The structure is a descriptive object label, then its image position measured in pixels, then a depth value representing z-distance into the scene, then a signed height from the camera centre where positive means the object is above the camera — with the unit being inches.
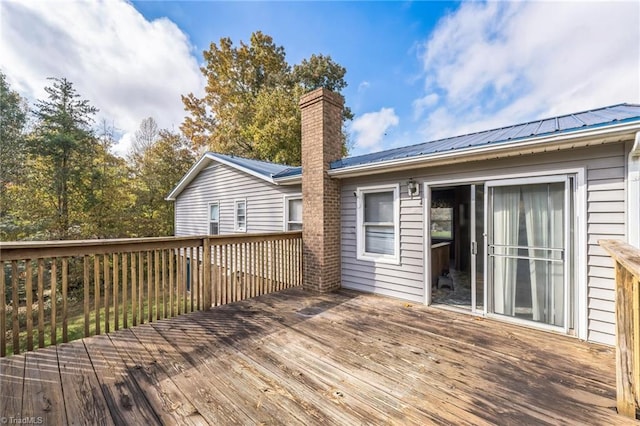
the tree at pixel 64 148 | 394.3 +105.1
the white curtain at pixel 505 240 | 141.3 -15.2
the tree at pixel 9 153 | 374.3 +91.5
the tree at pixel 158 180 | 556.8 +77.5
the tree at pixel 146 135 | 661.9 +208.2
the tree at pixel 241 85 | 619.5 +322.5
